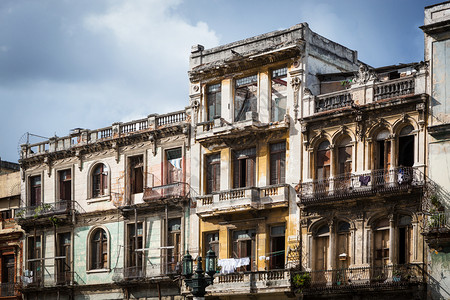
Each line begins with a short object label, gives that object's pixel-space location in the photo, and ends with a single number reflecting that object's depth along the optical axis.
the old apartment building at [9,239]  54.00
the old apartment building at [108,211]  46.88
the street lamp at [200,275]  33.03
